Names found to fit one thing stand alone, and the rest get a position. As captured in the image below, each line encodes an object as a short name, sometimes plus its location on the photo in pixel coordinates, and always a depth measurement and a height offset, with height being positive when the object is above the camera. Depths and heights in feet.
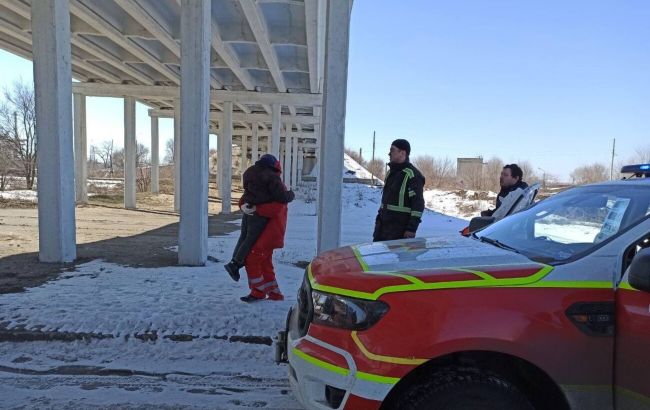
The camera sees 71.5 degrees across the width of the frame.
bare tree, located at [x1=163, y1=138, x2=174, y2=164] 273.95 +8.62
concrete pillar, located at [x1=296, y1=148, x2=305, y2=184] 156.60 +0.41
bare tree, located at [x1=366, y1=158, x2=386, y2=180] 300.01 +2.96
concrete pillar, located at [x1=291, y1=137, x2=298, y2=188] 130.62 +1.74
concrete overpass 22.38 +8.01
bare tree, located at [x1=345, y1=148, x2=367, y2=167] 364.23 +12.28
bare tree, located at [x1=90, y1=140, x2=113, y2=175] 262.96 +5.15
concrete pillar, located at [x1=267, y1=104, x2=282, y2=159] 65.30 +6.20
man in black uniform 15.38 -0.80
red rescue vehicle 6.21 -2.23
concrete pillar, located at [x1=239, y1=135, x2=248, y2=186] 136.63 +4.72
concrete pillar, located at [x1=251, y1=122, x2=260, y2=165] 96.17 +5.91
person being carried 16.51 -1.04
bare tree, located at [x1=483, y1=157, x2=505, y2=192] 156.41 +1.03
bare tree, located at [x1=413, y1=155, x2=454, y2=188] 191.86 +1.62
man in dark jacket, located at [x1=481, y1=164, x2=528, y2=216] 18.16 -0.08
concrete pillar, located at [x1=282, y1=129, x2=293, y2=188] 93.72 +2.52
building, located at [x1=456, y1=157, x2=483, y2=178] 195.83 +4.54
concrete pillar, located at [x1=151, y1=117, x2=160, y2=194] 81.66 +2.05
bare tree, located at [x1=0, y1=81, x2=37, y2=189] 93.30 +4.85
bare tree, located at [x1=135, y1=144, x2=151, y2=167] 217.31 +5.74
